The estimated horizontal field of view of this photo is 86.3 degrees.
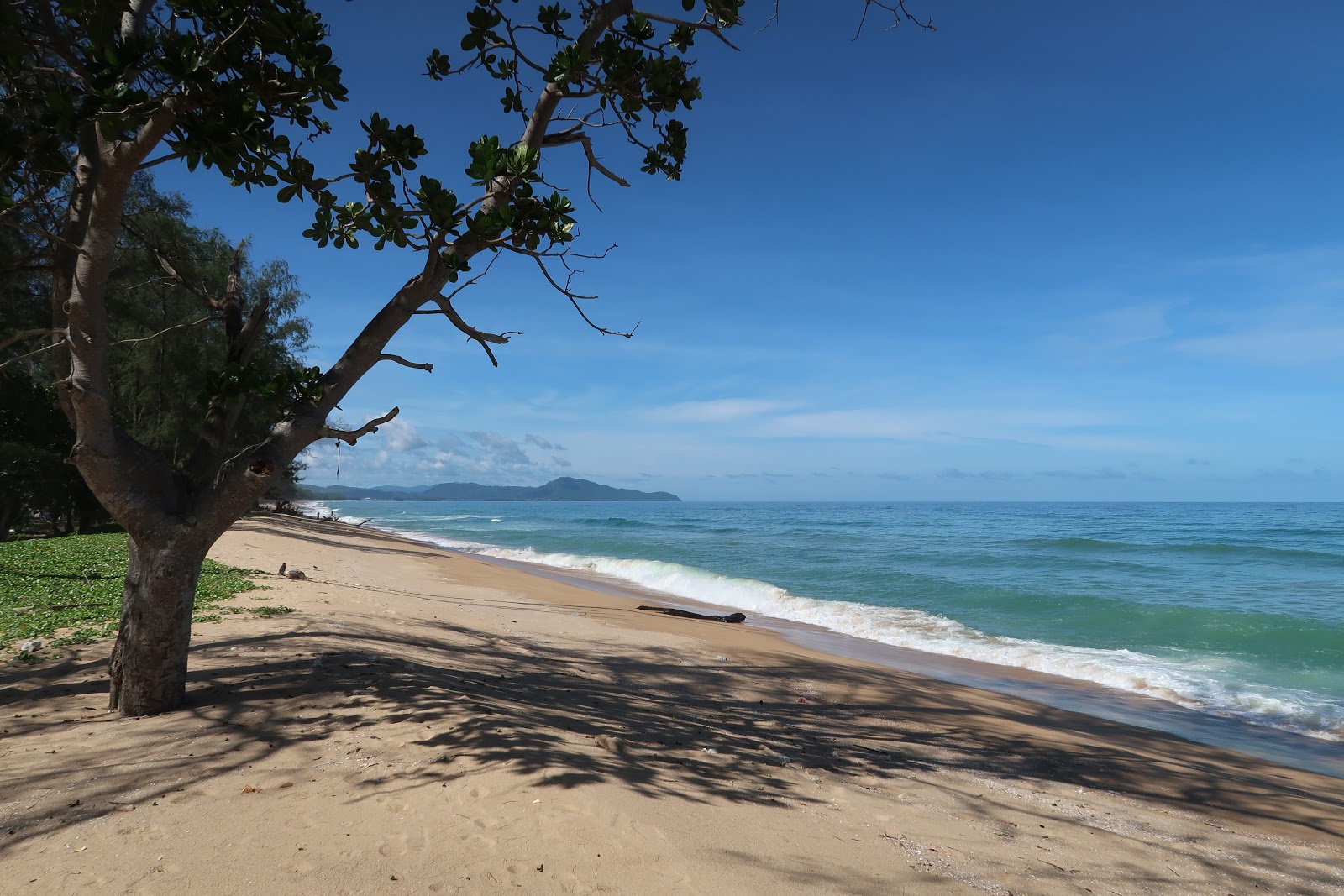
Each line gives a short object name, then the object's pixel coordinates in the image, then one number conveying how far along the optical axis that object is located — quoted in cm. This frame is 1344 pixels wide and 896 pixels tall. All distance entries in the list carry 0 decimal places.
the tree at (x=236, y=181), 376
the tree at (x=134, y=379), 1510
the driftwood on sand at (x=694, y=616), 1408
